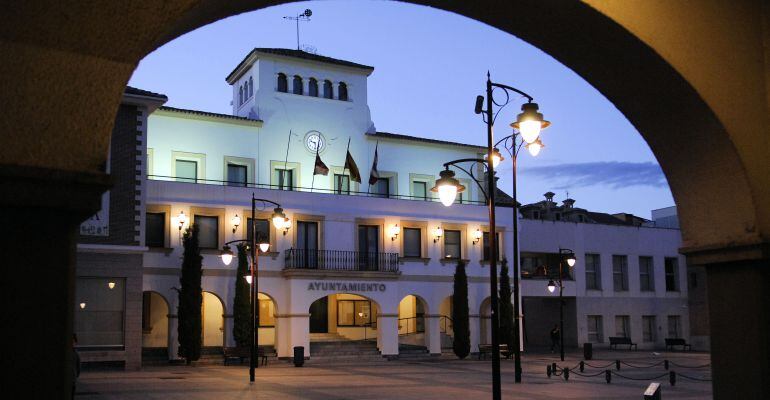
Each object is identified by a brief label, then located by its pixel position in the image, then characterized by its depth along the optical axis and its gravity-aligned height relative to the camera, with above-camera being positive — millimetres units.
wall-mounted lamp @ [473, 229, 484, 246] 41438 +3106
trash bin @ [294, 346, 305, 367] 32500 -1989
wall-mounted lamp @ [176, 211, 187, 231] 34125 +3333
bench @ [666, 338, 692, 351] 47375 -2404
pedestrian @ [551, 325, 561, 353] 39822 -1668
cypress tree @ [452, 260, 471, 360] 39125 -724
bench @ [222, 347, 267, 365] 31875 -1812
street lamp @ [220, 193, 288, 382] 23992 +632
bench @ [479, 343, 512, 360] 38406 -2228
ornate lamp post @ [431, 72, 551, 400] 13344 +1886
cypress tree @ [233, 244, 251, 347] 33938 -55
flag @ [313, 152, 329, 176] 38125 +5980
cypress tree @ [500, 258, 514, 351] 39906 -234
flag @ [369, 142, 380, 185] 39688 +5834
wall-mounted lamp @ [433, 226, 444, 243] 40281 +3141
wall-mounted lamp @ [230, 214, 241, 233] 35375 +3379
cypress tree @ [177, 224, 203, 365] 32438 +167
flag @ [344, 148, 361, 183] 38519 +6038
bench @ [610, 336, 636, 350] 47178 -2288
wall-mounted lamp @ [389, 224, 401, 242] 39000 +3149
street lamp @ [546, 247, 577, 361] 33344 +1488
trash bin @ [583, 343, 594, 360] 37031 -2215
